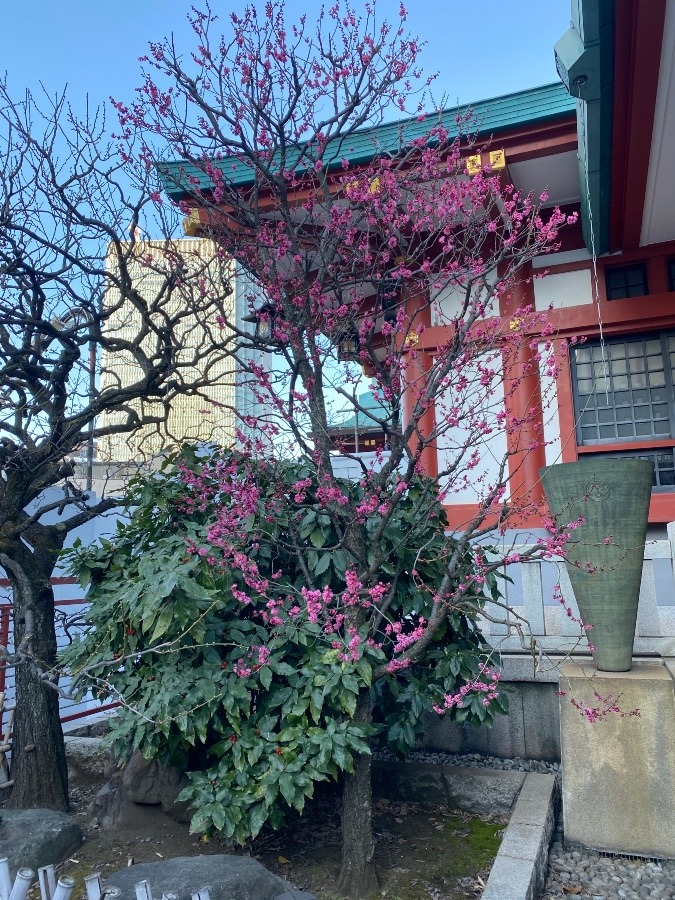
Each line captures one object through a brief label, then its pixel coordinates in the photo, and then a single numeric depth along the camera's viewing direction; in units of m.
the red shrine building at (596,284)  5.72
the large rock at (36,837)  3.12
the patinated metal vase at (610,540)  3.62
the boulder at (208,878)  2.47
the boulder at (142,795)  3.64
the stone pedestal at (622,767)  3.39
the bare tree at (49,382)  3.94
